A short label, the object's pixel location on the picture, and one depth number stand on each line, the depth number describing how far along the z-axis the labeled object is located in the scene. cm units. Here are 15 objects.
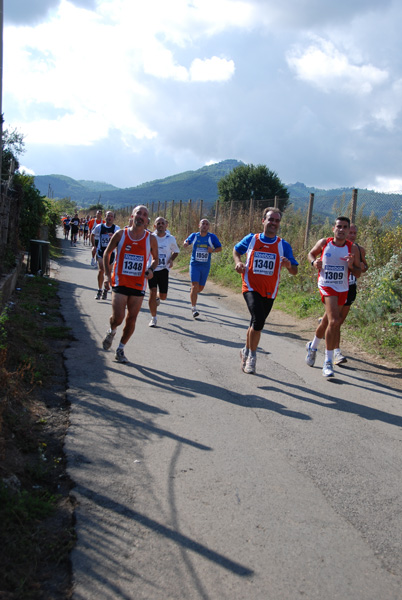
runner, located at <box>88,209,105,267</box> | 1627
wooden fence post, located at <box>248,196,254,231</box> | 2010
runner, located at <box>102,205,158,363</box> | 727
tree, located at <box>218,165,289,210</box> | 6525
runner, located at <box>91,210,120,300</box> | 1272
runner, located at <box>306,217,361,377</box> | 735
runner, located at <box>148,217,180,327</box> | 1004
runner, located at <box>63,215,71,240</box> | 3916
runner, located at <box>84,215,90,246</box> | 3619
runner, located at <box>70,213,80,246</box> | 3331
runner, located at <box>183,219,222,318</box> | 1145
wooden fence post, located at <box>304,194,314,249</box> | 1549
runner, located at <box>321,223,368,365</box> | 802
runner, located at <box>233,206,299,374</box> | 720
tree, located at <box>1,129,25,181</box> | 3404
